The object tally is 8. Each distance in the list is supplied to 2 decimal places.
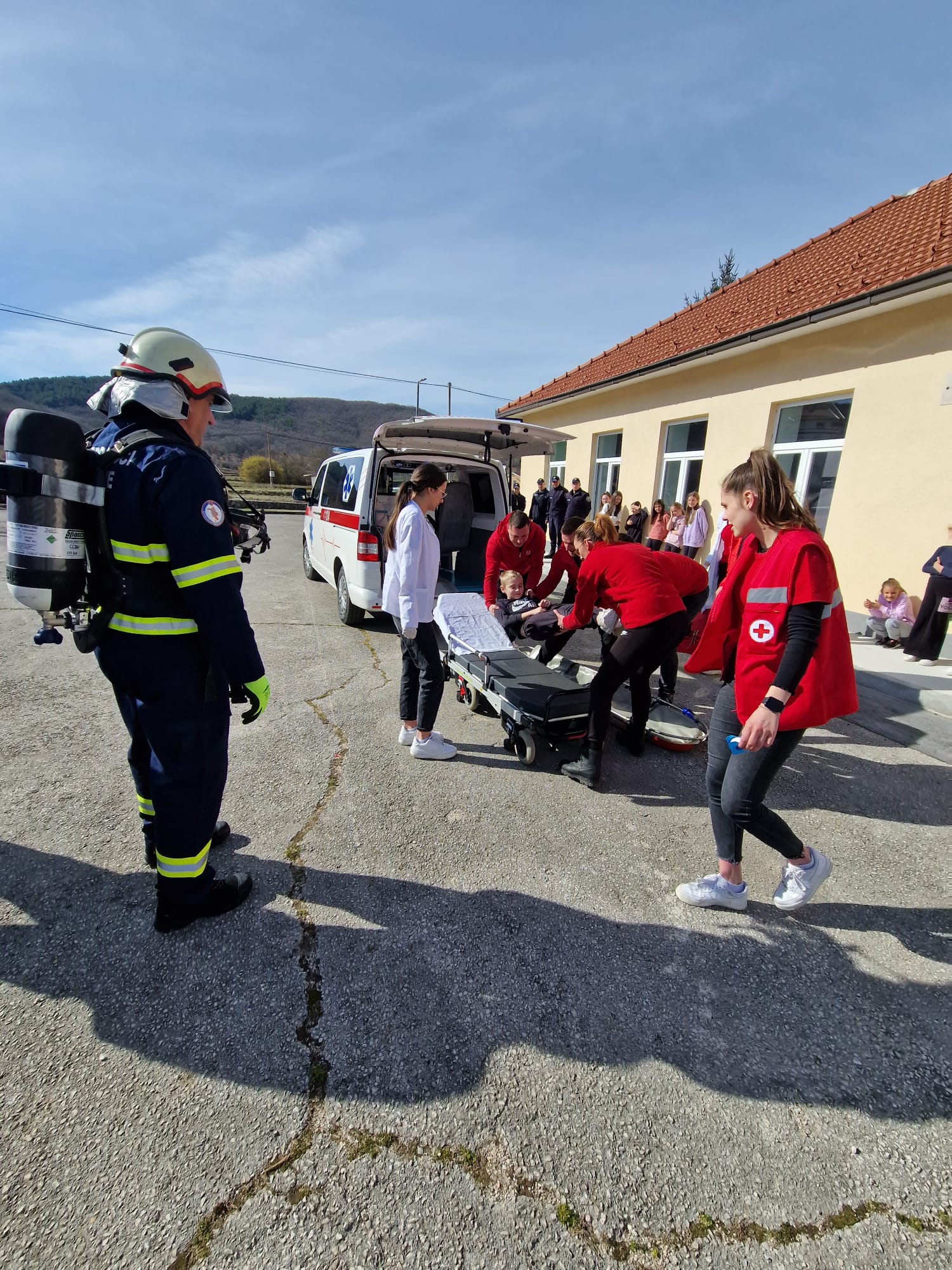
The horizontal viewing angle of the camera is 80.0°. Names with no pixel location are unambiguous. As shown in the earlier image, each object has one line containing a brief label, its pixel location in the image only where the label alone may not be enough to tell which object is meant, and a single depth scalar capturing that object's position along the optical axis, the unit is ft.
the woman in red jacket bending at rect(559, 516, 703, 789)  11.56
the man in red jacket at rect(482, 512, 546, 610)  17.69
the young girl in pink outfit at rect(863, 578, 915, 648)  21.29
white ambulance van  19.63
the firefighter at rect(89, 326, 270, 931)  6.44
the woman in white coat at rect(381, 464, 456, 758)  11.64
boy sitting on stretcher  17.29
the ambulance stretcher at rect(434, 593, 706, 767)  12.08
